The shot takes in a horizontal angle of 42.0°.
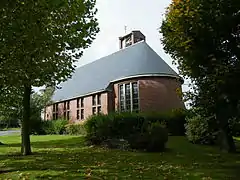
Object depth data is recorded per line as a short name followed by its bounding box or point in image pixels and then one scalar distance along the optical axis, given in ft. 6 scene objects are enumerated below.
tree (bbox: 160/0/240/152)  45.57
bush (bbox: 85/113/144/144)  73.88
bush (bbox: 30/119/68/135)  138.89
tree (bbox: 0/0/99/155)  32.96
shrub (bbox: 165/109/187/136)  93.86
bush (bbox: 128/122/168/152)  61.72
